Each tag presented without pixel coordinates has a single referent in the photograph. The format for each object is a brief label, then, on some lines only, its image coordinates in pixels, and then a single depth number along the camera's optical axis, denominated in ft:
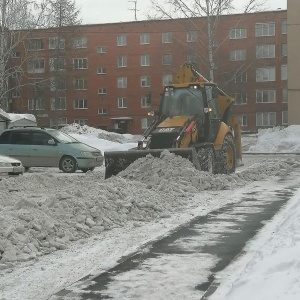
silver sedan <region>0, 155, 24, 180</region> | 58.85
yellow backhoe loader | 58.03
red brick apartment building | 206.08
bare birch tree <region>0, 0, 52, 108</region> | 128.16
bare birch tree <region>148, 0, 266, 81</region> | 144.46
